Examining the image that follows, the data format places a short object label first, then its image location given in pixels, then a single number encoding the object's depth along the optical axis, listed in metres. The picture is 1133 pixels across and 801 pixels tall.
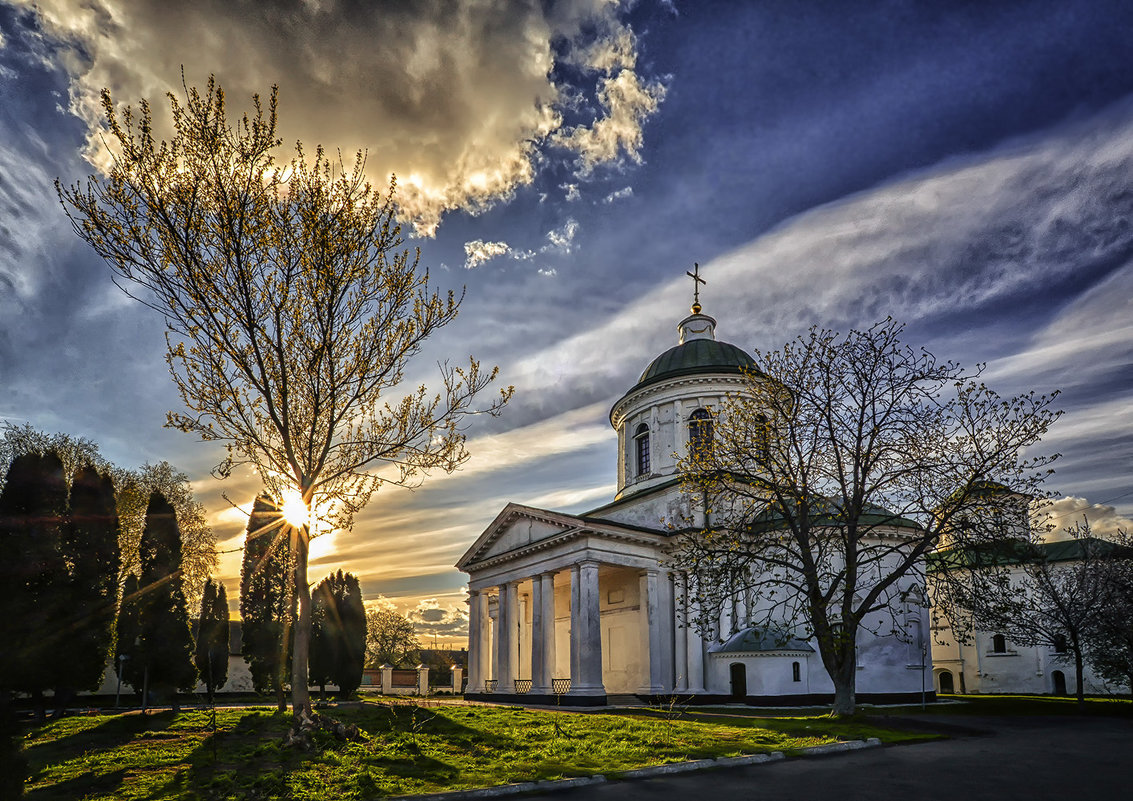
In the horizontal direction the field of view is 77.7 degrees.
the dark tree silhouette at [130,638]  28.08
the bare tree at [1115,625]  26.72
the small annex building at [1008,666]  46.31
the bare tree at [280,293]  13.22
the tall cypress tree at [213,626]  33.56
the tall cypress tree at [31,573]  20.73
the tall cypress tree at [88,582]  22.50
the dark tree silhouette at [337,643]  36.25
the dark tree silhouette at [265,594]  26.59
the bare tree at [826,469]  19.88
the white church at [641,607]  27.66
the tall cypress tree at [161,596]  26.23
